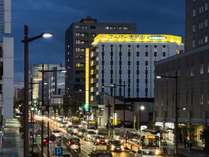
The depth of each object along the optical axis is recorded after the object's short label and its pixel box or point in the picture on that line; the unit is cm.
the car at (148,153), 5241
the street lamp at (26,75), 2192
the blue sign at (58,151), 4134
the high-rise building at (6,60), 3738
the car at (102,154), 4572
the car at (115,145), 7327
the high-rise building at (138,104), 14170
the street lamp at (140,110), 13288
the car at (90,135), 9935
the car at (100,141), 6820
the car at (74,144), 7388
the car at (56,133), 9574
